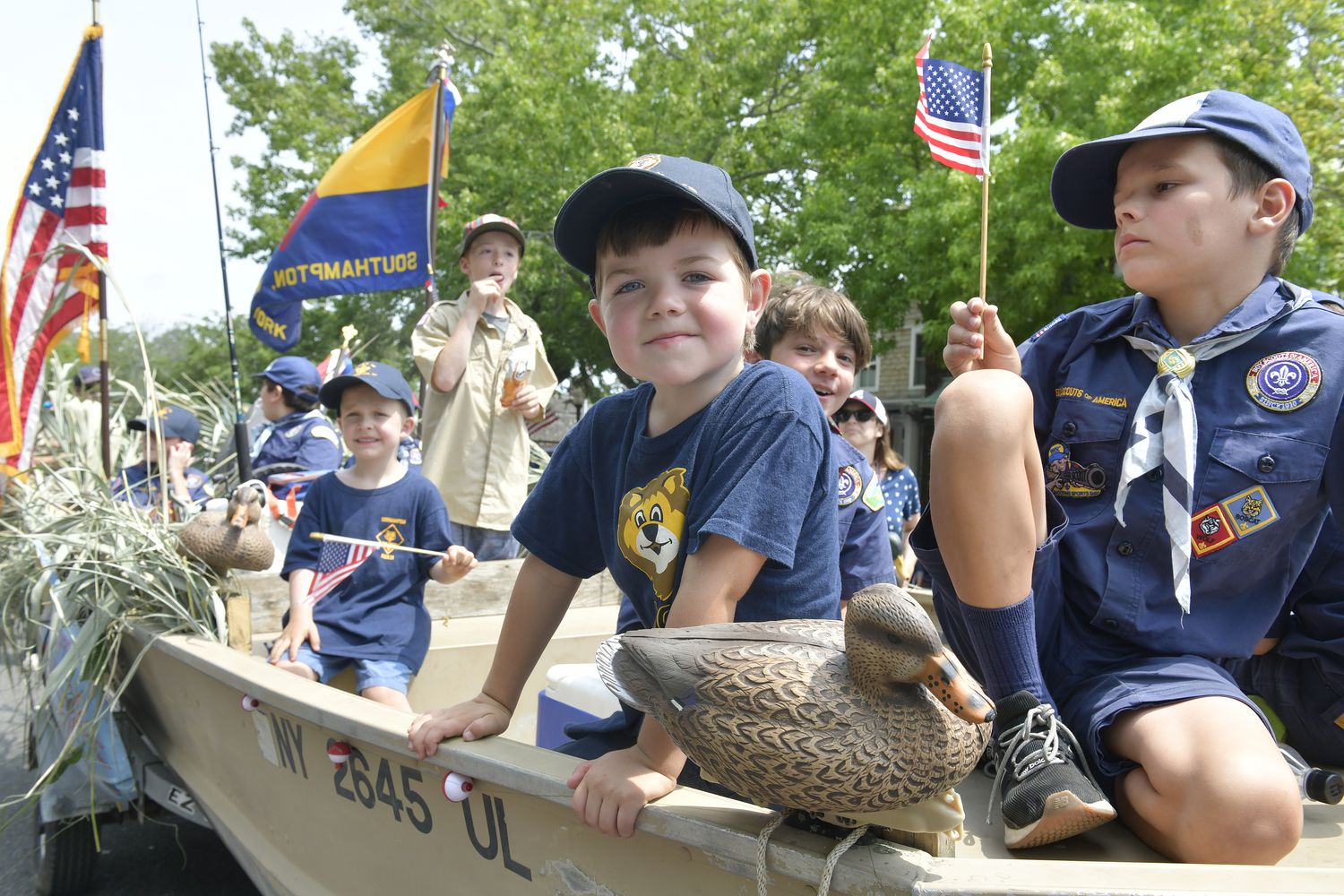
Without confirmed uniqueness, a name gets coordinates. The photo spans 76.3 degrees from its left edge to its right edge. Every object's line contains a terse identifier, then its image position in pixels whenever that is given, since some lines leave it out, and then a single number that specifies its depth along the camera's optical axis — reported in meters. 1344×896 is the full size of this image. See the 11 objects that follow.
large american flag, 4.05
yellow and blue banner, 5.61
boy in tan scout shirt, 3.98
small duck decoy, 2.73
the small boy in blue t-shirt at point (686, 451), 1.32
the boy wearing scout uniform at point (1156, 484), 1.44
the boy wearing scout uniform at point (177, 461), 5.20
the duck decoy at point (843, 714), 0.96
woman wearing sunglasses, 3.82
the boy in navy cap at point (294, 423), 4.73
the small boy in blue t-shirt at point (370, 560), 2.83
